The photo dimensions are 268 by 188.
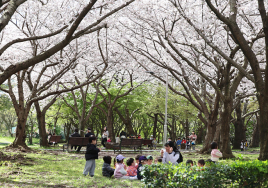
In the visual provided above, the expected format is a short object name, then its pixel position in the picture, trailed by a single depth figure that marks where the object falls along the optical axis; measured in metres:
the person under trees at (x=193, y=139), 25.38
